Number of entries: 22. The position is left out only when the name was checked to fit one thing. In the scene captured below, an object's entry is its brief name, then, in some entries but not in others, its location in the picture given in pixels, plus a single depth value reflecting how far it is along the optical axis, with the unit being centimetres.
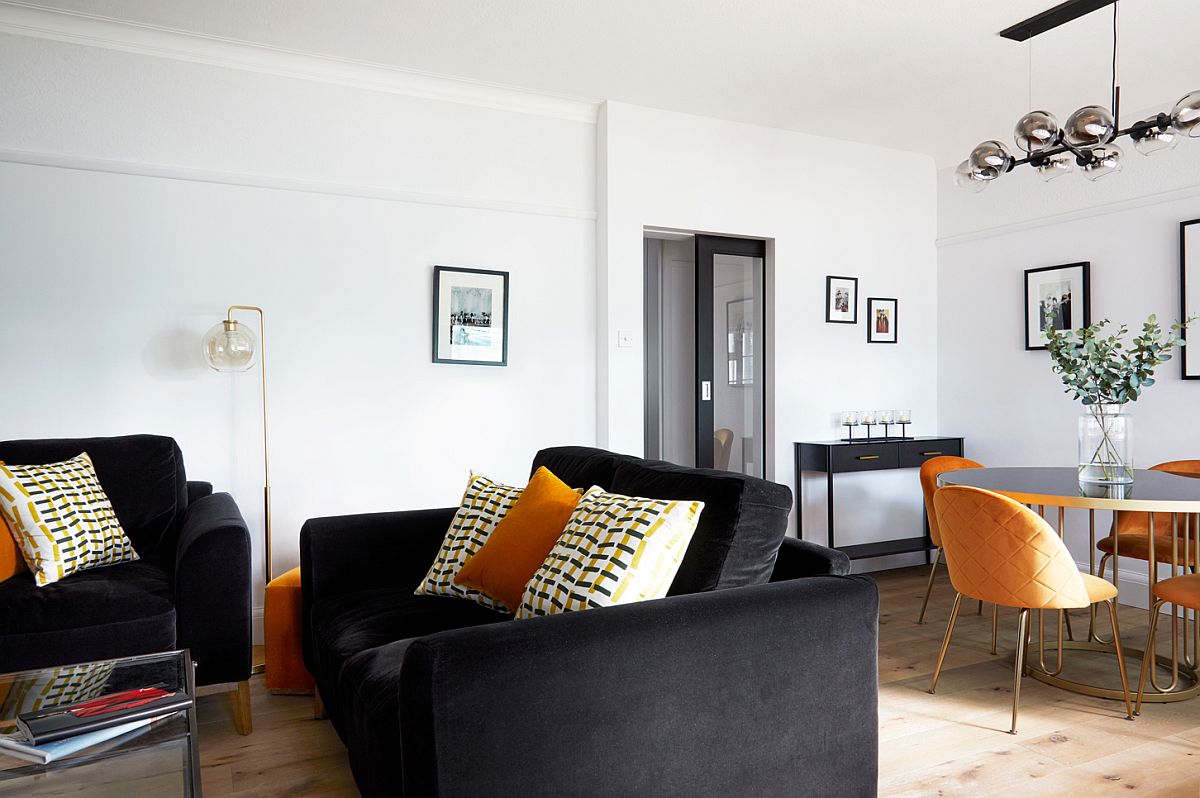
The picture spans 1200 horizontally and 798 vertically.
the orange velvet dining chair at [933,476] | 389
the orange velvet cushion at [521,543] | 223
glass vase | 309
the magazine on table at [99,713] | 161
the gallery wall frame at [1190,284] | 414
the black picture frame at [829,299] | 517
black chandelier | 286
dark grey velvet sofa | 143
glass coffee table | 154
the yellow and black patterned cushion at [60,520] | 275
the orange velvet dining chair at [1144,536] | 345
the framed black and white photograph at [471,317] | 417
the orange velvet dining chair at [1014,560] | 269
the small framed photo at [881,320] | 535
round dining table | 282
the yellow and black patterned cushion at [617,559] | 181
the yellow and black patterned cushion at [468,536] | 251
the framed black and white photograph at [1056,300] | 470
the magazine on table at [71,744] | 154
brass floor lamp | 346
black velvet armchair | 248
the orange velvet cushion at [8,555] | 270
